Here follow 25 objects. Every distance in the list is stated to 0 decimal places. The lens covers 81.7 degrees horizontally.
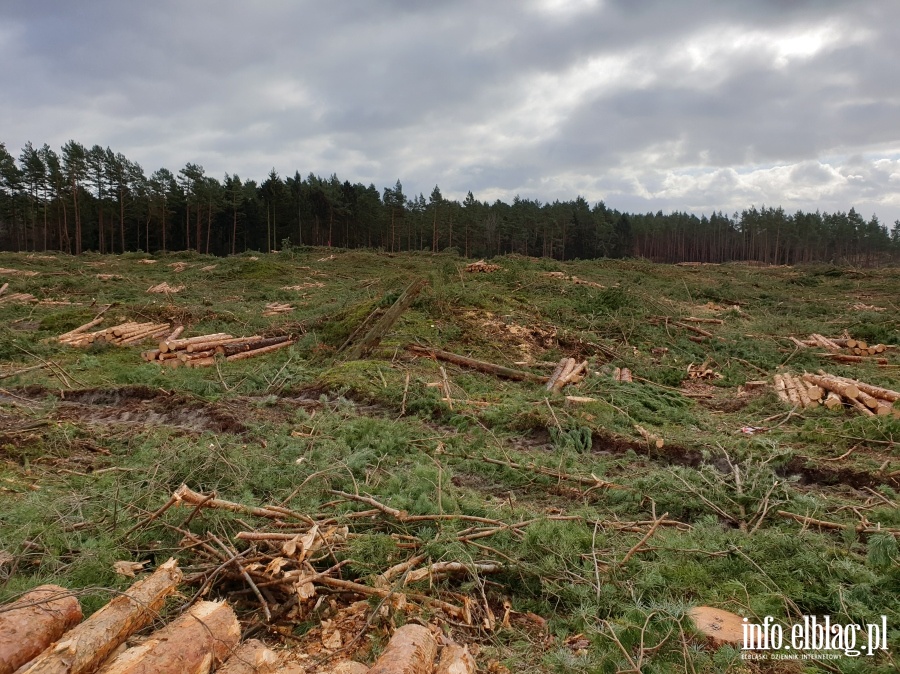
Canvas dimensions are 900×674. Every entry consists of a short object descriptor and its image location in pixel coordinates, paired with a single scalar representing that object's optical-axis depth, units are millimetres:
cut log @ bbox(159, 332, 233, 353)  12594
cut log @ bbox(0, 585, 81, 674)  2512
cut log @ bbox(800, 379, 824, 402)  9594
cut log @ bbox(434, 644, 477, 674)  2844
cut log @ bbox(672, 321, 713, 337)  16516
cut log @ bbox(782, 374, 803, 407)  9541
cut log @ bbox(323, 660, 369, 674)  2861
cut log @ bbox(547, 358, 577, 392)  10280
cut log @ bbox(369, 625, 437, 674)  2717
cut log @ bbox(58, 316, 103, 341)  14495
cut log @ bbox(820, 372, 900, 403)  8898
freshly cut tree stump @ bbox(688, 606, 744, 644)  3238
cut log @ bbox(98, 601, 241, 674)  2580
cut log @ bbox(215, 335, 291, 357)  13195
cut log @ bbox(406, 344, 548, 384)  11352
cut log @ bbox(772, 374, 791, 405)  9795
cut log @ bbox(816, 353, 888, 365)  13120
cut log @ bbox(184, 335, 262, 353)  12859
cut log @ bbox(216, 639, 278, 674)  2791
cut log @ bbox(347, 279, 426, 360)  12491
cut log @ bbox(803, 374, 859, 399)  9269
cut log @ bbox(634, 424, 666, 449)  7535
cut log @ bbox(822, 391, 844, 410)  9125
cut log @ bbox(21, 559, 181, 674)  2455
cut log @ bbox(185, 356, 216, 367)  12221
